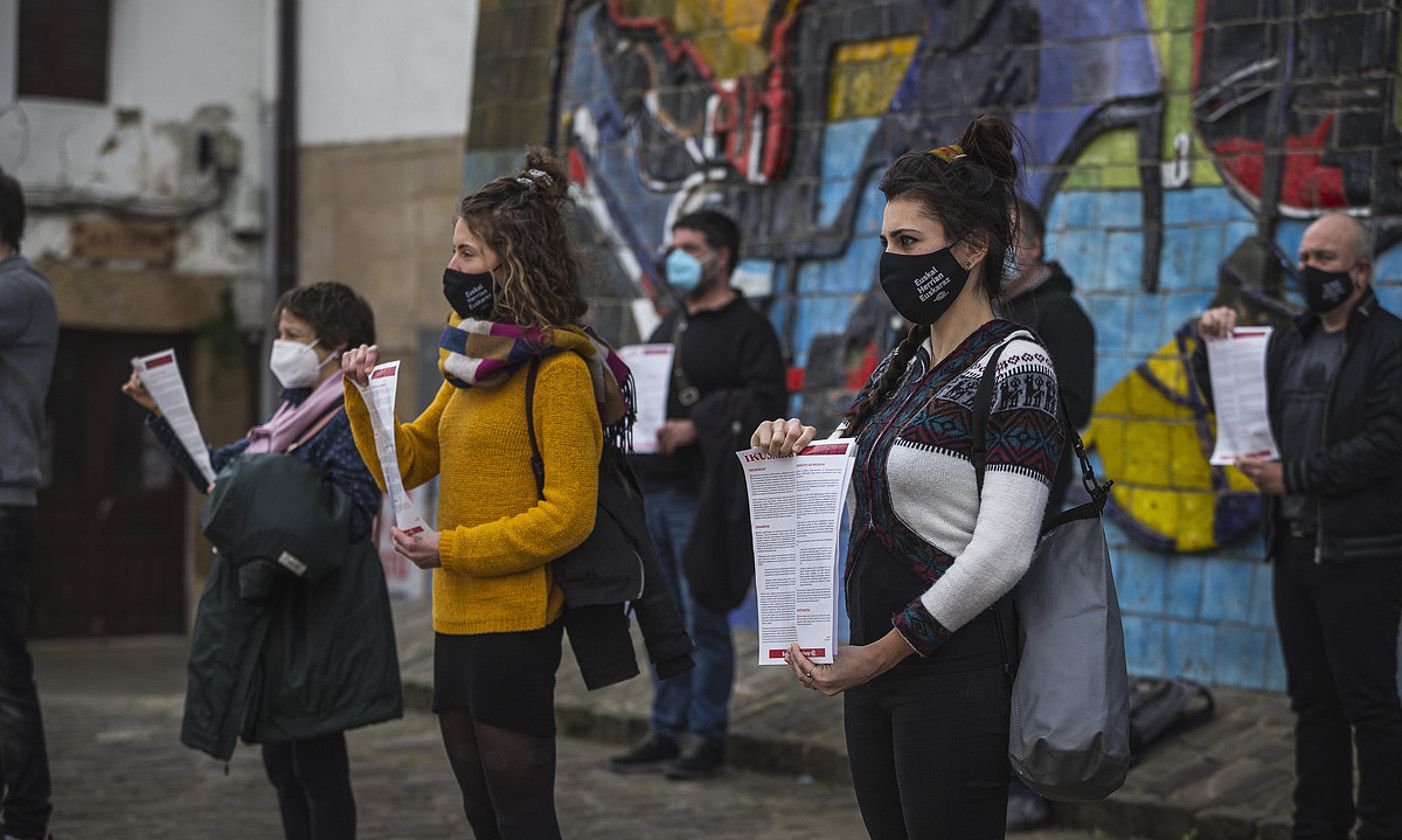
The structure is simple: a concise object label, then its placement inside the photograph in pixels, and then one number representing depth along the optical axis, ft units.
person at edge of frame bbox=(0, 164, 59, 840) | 18.71
